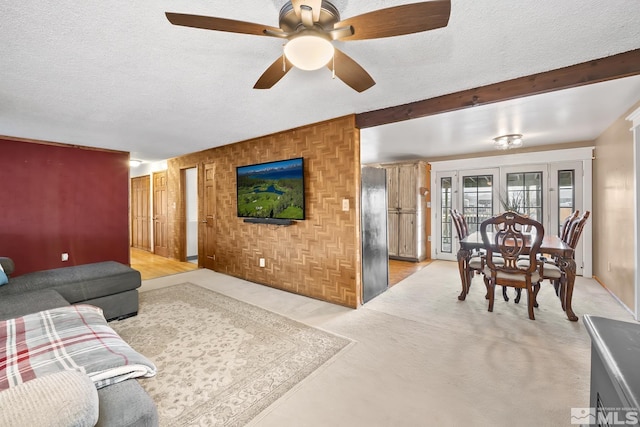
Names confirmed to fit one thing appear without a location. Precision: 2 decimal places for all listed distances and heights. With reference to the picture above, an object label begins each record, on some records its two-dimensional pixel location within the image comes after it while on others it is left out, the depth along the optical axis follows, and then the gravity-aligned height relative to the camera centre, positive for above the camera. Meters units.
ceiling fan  1.21 +0.85
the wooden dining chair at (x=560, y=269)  3.01 -0.70
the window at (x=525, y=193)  5.11 +0.23
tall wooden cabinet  5.98 -0.07
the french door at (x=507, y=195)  4.81 +0.21
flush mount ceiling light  4.18 +0.99
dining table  2.90 -0.61
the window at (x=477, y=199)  5.58 +0.15
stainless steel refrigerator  3.54 -0.34
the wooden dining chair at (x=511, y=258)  2.85 -0.55
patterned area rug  1.72 -1.19
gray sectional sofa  2.19 -0.73
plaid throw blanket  1.19 -0.68
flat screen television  3.75 +0.27
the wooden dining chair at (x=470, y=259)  3.45 -0.69
